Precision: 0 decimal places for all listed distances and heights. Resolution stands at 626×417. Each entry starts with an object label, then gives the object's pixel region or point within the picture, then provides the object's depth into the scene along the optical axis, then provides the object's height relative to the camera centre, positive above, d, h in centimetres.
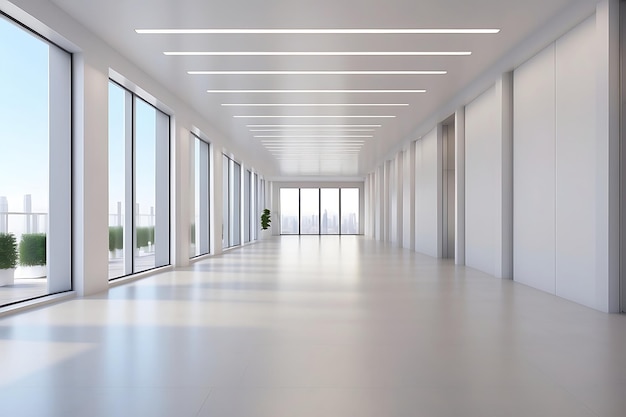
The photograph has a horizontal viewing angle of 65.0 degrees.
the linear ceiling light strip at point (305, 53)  1088 +343
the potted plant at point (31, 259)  1052 -108
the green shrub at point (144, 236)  1394 -79
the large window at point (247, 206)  3147 +16
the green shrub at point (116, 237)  1239 -73
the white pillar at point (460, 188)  1562 +60
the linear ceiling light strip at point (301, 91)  1395 +333
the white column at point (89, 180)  956 +59
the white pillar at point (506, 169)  1189 +91
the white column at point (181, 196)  1525 +41
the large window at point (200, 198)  1920 +44
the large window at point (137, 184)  1220 +67
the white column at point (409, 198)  2292 +43
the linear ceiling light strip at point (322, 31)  960 +347
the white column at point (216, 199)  2058 +40
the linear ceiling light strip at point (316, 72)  1223 +338
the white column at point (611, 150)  765 +87
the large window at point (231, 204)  2578 +26
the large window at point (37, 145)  906 +124
